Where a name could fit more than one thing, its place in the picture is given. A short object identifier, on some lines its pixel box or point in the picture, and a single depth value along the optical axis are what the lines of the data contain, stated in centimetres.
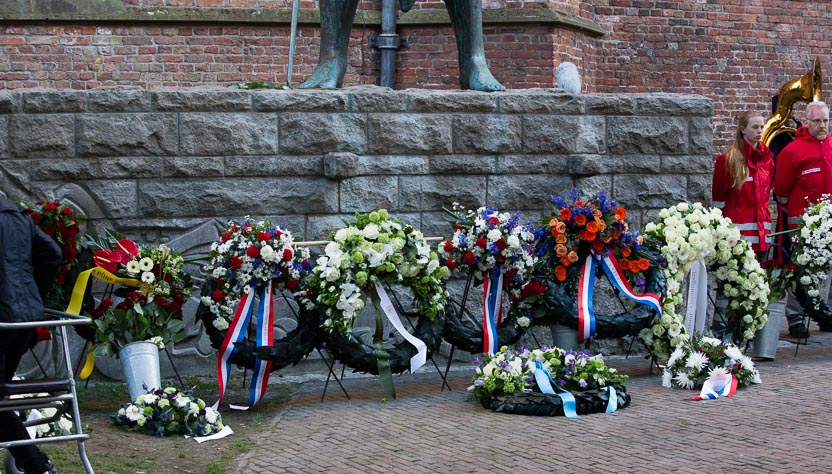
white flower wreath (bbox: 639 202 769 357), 821
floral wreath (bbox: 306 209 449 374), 720
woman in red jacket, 959
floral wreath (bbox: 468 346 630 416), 697
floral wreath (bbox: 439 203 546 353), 768
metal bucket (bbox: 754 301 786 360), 894
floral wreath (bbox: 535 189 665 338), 789
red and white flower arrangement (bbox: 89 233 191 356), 705
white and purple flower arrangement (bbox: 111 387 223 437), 650
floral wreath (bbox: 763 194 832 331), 923
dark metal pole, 1412
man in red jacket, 1022
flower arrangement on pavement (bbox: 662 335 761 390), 773
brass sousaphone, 1362
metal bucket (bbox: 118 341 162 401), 693
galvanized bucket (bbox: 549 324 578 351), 800
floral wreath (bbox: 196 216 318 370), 718
